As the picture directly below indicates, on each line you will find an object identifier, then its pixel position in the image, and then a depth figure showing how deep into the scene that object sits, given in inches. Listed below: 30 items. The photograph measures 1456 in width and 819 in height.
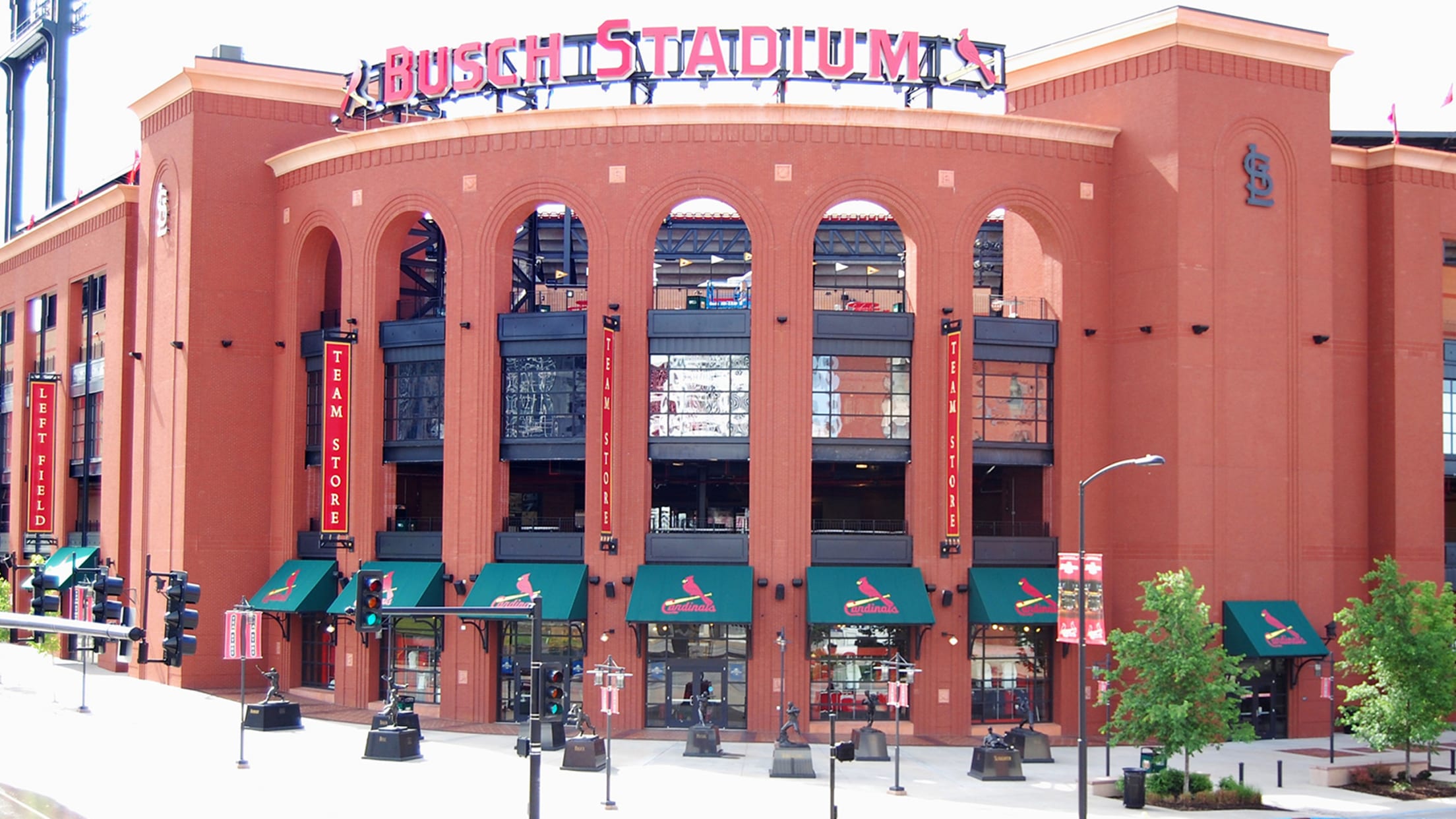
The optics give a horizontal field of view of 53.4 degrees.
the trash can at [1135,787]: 1450.5
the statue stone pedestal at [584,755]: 1567.4
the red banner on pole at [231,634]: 1875.0
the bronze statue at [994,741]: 1599.4
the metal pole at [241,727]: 1545.3
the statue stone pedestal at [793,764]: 1557.6
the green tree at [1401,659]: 1606.8
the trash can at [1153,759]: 1515.7
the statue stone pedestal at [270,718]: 1807.3
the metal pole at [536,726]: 1074.1
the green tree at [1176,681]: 1486.2
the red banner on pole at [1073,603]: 1398.9
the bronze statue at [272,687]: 1811.0
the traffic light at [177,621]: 951.0
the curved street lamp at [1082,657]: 1272.1
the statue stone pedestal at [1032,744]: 1653.5
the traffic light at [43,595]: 1060.5
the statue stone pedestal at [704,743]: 1673.2
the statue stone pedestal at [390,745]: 1606.8
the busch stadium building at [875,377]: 1882.4
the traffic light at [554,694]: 1053.8
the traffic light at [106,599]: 1018.1
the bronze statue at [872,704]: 1873.8
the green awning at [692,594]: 1817.2
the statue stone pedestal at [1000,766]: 1566.2
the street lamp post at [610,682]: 1421.0
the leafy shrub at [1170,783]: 1489.9
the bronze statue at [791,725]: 1580.6
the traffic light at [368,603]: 1033.5
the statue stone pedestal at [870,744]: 1665.8
